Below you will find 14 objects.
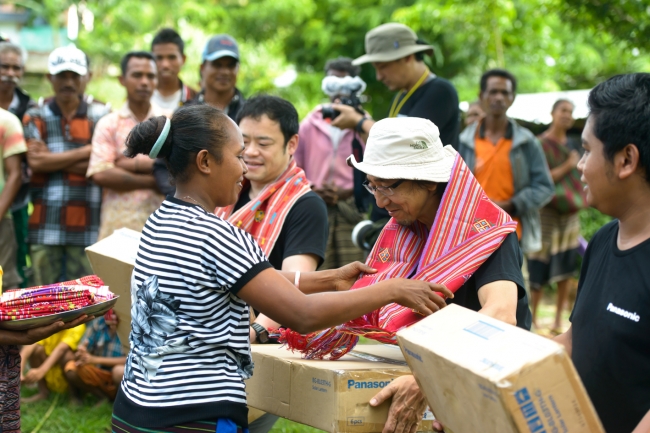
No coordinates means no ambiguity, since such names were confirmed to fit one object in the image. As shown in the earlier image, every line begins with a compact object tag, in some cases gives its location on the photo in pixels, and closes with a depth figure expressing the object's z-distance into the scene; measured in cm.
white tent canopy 1041
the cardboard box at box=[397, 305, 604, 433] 171
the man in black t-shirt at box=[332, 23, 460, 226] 460
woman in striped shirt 226
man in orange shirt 606
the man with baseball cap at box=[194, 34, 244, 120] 542
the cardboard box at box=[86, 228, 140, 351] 332
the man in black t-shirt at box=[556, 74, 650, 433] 200
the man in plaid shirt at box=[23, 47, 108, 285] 543
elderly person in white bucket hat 262
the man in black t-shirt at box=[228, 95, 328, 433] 338
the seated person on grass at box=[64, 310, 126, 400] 492
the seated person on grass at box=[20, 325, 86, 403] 505
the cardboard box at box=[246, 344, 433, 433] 250
